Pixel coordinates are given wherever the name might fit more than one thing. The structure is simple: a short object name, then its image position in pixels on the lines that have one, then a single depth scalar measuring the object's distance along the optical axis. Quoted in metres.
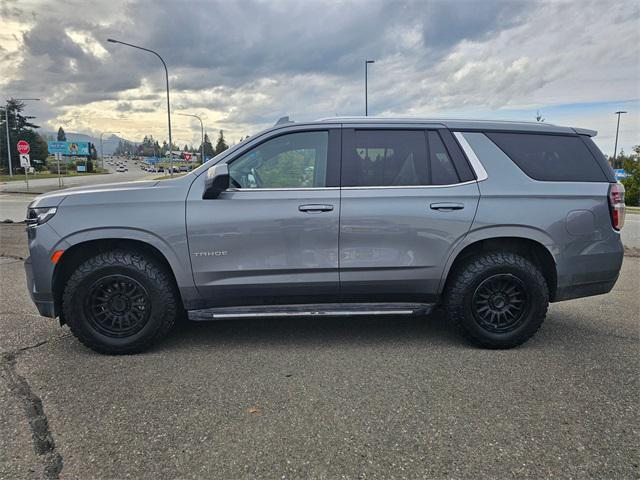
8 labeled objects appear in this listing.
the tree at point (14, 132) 66.44
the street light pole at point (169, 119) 27.08
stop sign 26.03
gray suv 3.50
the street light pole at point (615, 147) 49.07
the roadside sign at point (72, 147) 40.47
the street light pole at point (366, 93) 29.24
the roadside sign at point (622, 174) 36.03
